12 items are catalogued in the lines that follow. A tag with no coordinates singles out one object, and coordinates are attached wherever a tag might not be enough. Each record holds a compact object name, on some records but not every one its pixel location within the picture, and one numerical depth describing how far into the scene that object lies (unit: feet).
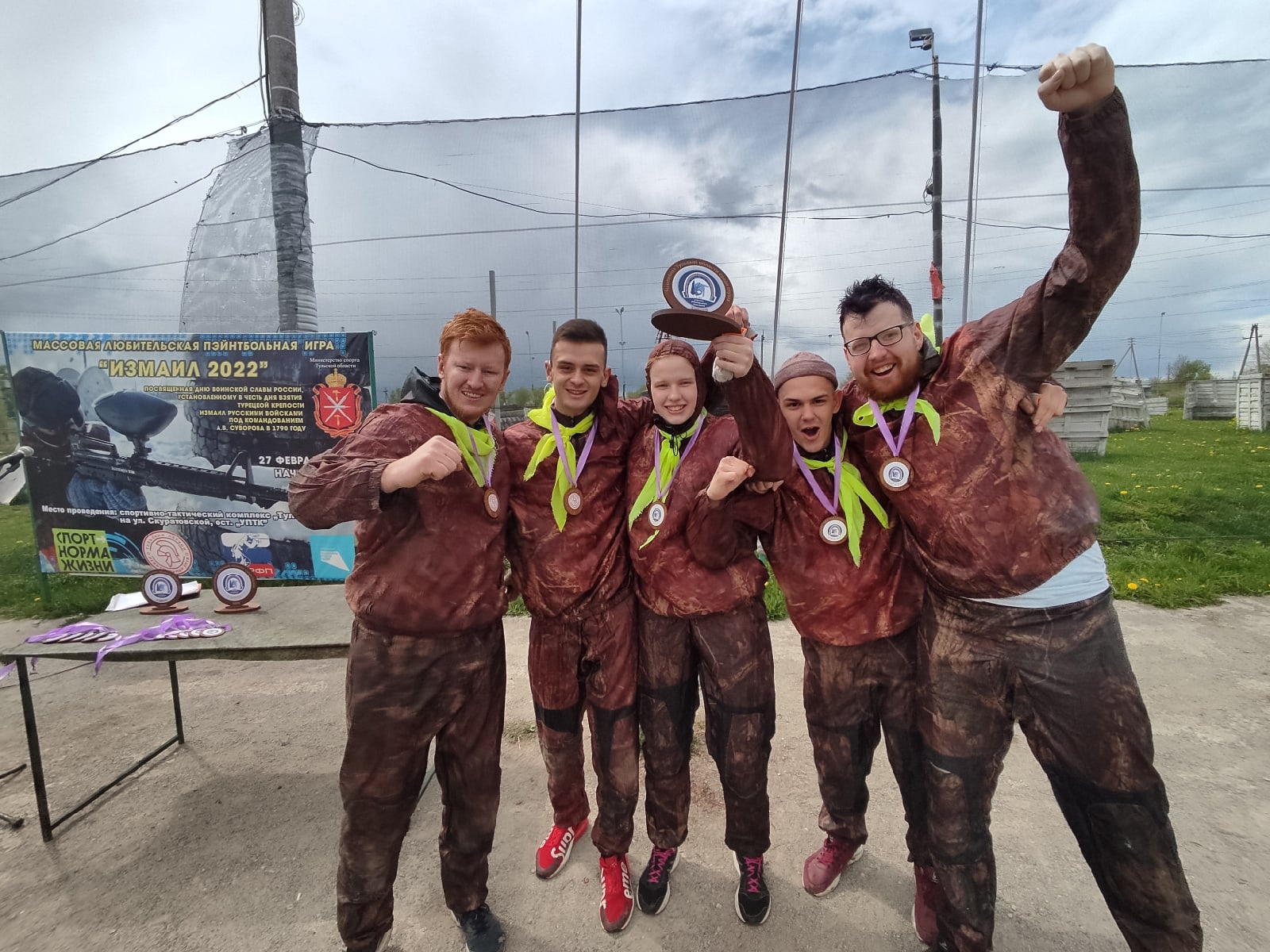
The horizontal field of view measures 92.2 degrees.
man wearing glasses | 5.33
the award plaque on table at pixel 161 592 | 10.89
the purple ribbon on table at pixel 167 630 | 9.47
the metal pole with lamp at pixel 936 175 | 18.94
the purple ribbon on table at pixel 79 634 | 9.39
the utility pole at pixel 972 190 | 17.99
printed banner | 17.67
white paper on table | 11.41
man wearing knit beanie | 6.97
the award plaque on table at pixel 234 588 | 11.04
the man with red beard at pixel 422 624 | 6.46
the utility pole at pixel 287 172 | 17.30
